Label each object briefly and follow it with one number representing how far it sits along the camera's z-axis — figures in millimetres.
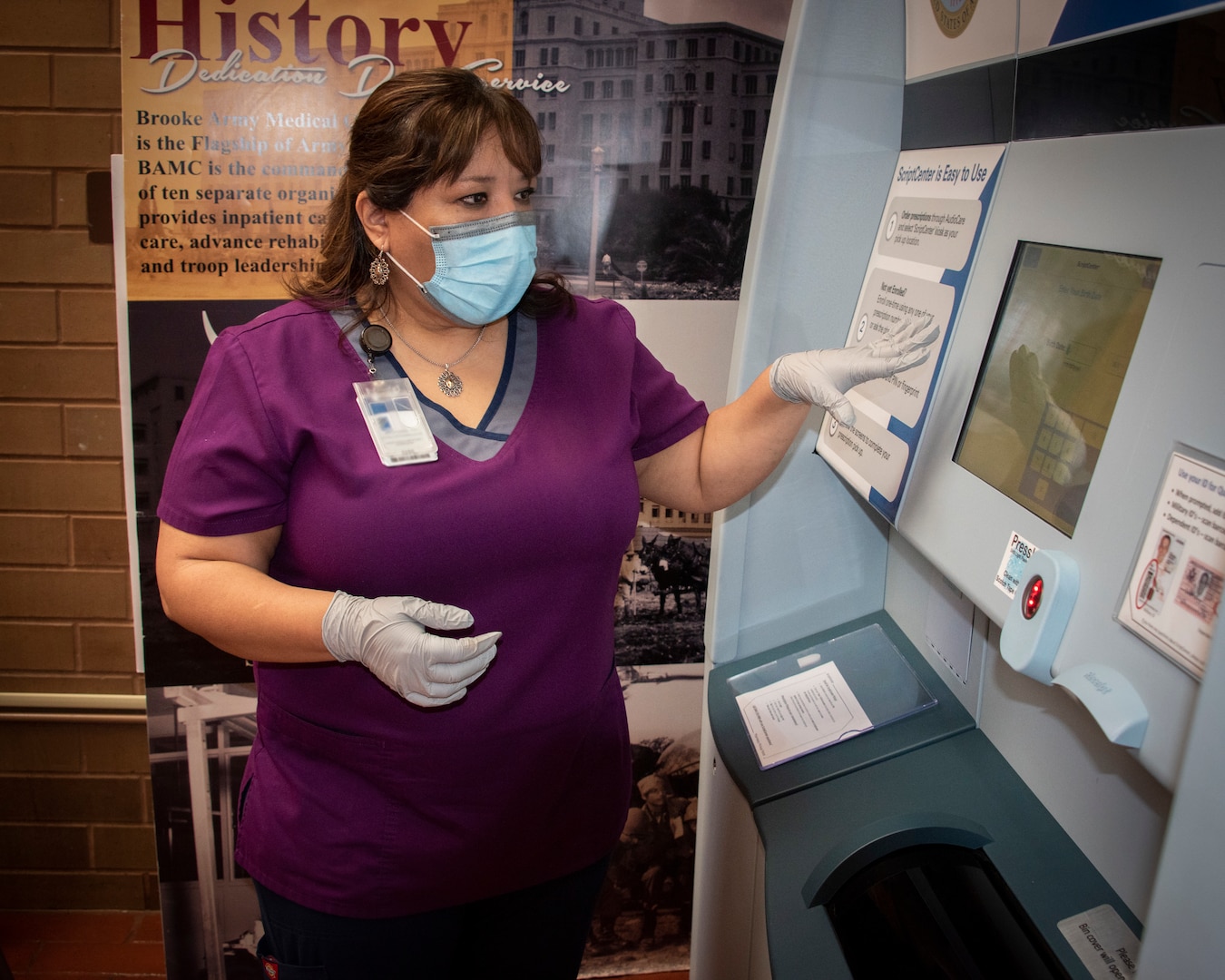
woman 1194
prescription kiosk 772
